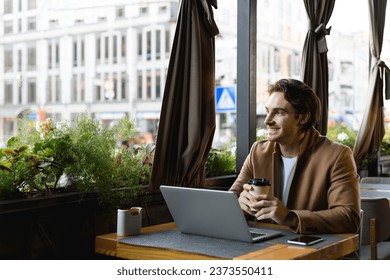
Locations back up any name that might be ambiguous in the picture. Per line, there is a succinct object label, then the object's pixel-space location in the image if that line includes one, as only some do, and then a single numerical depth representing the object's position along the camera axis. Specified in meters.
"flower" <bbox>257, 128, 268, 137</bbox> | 4.73
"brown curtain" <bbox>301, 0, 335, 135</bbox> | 4.96
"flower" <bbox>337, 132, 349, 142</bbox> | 6.11
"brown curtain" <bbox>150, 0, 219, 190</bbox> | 3.26
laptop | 2.14
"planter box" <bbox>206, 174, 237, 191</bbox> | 3.84
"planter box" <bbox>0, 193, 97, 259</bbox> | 2.56
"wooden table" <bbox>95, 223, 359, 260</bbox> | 2.01
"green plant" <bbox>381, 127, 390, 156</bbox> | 6.82
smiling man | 2.47
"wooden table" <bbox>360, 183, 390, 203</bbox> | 3.87
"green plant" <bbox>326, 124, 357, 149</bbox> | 6.11
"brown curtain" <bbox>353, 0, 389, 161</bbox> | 6.00
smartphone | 2.16
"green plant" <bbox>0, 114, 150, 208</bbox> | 2.75
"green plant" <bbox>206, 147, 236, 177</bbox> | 4.05
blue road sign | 4.53
